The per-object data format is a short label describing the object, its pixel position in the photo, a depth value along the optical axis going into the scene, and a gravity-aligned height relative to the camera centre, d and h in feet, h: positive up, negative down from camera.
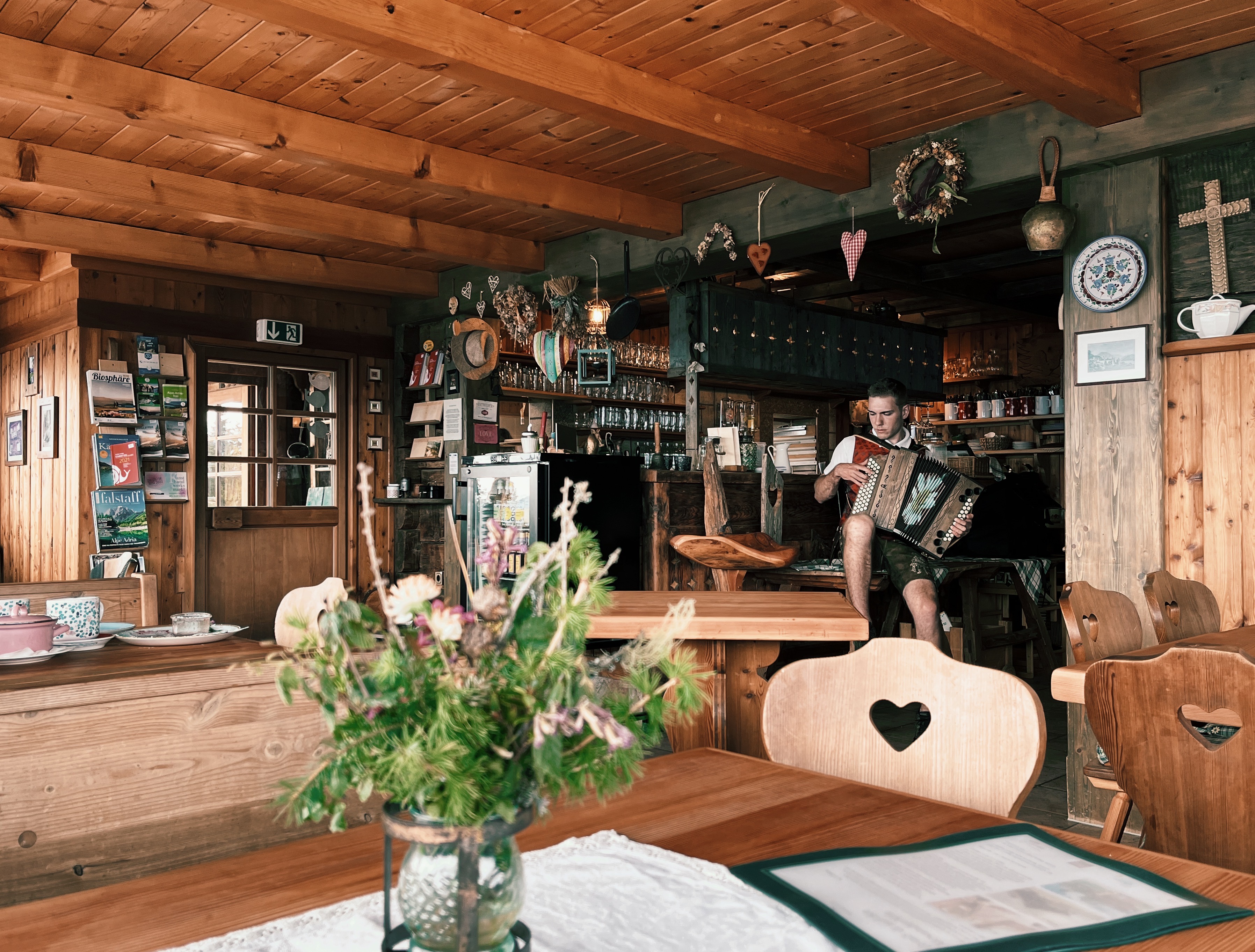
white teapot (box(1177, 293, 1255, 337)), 12.21 +2.00
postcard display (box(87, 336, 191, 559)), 22.52 +1.20
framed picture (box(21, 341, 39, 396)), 24.75 +3.06
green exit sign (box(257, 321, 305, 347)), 24.66 +3.89
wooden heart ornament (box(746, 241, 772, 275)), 17.10 +3.87
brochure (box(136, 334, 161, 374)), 23.25 +3.16
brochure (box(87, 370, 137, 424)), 22.36 +2.17
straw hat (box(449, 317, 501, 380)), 23.44 +3.28
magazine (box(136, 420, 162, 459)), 23.17 +1.28
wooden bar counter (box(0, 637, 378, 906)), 4.87 -1.39
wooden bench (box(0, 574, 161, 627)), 10.37 -0.99
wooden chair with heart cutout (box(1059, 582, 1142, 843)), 8.44 -1.28
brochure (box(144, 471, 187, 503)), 23.35 +0.17
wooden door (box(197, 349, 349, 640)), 24.44 +0.35
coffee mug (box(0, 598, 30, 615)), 7.73 -0.91
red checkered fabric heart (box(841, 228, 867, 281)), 15.99 +3.77
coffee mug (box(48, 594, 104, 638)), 8.06 -0.93
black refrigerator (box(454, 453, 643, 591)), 19.15 -0.17
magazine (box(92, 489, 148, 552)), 22.52 -0.53
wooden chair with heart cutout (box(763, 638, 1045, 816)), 5.24 -1.28
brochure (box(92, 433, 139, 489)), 22.53 +0.78
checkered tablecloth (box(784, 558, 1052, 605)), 16.67 -1.45
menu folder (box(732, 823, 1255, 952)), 3.14 -1.37
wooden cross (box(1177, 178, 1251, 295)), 12.42 +3.19
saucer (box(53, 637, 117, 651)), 7.61 -1.11
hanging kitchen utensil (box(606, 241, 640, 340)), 20.40 +3.45
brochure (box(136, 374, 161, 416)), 23.25 +2.29
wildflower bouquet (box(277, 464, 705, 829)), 2.45 -0.51
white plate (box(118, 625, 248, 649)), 8.11 -1.15
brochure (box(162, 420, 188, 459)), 23.72 +1.31
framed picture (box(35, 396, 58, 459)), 23.47 +1.61
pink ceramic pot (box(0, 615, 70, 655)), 6.61 -0.89
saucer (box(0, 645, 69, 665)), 6.63 -1.06
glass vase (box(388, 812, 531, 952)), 2.51 -0.98
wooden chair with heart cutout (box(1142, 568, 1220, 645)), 9.73 -1.24
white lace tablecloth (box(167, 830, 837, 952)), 3.10 -1.36
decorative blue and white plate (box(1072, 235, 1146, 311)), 12.90 +2.69
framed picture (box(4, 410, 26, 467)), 25.57 +1.47
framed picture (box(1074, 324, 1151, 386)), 12.88 +1.64
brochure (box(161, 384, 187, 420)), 23.63 +2.18
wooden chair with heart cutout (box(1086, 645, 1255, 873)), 5.18 -1.40
